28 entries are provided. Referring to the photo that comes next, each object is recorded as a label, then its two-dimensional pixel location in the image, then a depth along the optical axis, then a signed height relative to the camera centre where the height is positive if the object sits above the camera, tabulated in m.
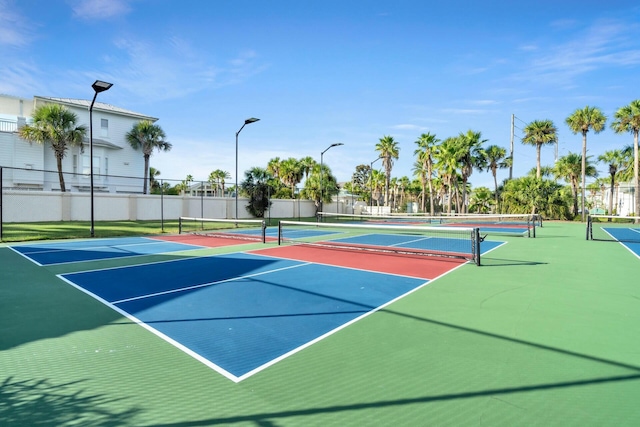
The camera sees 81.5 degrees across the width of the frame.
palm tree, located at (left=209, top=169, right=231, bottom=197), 74.56 +5.51
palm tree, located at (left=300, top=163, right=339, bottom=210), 42.91 +2.01
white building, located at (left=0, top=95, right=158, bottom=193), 31.44 +4.77
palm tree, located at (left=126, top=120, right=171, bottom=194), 40.38 +7.00
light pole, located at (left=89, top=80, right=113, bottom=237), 13.98 +4.41
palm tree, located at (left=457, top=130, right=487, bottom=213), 41.88 +5.98
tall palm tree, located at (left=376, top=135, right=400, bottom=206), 50.66 +7.28
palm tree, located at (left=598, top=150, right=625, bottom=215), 43.28 +5.38
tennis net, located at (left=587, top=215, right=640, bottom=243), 17.08 -1.54
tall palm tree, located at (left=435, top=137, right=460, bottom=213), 42.09 +4.90
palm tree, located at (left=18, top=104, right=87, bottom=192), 31.25 +6.13
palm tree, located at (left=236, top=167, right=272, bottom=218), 35.72 +0.95
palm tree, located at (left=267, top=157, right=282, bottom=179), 51.78 +5.18
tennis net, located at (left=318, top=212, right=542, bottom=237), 21.58 -1.52
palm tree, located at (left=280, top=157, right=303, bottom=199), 49.44 +4.15
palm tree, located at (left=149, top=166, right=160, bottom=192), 49.19 +4.37
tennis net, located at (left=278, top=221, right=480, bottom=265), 11.28 -1.58
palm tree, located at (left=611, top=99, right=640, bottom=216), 31.48 +7.12
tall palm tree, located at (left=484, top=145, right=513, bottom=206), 47.03 +5.83
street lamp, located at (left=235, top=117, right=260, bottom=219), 21.52 +4.82
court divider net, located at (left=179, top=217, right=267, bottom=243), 17.16 -1.63
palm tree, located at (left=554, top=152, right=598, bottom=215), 39.72 +3.99
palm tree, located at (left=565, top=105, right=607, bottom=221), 35.06 +7.98
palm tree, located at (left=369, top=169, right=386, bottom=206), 70.94 +4.36
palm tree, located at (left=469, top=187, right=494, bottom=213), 48.75 +0.34
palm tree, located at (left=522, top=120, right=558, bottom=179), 42.09 +8.10
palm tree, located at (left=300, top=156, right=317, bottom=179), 49.47 +5.22
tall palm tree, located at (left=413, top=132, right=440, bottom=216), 46.62 +6.92
